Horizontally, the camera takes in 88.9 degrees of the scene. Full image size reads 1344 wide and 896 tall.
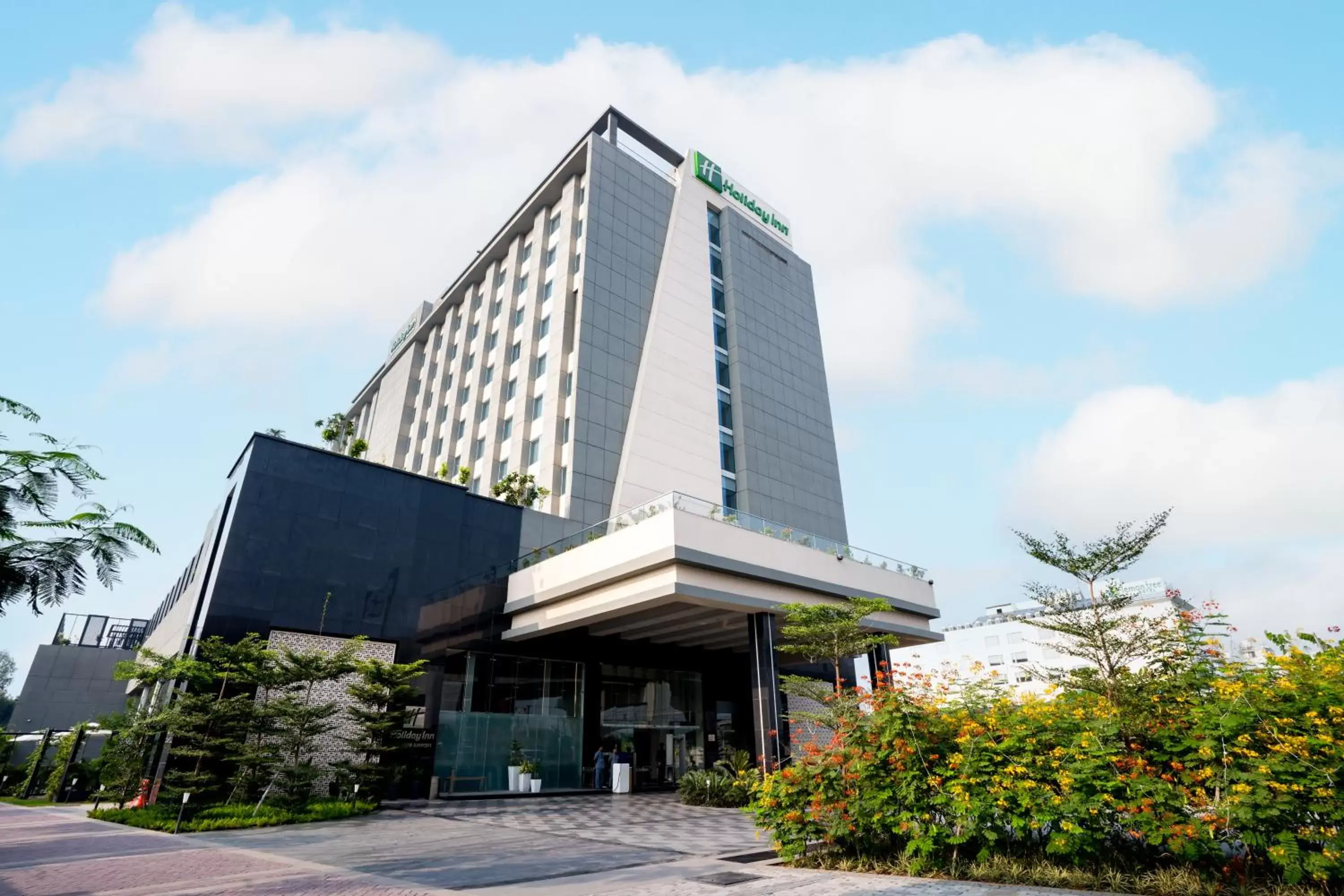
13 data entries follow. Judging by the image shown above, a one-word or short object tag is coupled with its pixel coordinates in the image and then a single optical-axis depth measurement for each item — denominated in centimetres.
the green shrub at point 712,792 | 2112
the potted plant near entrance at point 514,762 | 2372
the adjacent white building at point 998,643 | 7219
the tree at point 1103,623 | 1196
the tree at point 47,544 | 920
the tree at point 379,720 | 1938
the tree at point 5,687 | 8662
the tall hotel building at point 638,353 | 3591
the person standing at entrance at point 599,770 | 2516
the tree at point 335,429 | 3797
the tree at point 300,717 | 1794
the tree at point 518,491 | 3222
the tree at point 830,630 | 1945
